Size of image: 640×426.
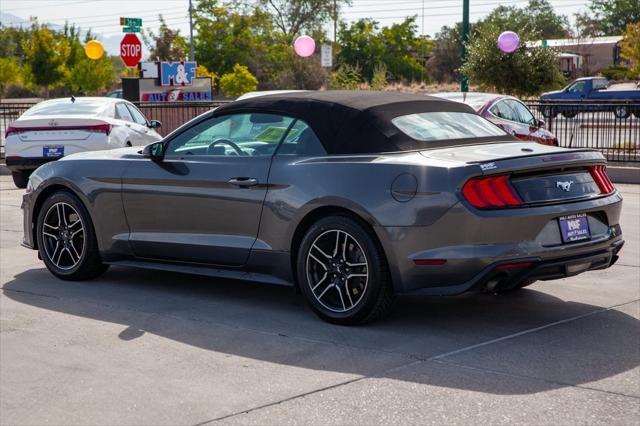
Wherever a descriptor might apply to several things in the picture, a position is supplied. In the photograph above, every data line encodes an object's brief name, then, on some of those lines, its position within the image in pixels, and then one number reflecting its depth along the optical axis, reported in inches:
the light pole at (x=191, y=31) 2317.5
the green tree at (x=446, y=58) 3056.8
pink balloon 1283.5
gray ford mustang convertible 243.6
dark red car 651.5
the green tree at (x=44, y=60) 2369.6
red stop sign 1104.2
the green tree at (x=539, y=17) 4330.7
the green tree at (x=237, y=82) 1989.4
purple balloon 1103.6
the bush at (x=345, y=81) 1585.0
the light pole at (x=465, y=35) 1054.5
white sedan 611.8
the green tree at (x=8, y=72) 2566.4
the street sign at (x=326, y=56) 1497.3
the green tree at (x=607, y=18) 3644.2
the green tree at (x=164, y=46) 2640.3
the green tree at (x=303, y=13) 3491.6
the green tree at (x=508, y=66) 1168.8
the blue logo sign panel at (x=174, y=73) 1222.9
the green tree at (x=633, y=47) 1696.6
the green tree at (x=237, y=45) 2829.7
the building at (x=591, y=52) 2795.3
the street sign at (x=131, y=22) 1087.2
